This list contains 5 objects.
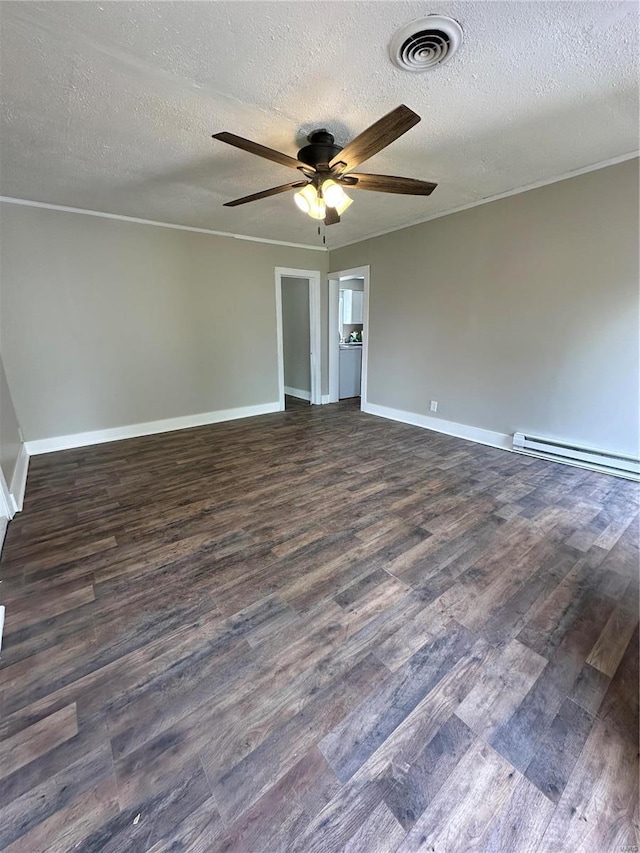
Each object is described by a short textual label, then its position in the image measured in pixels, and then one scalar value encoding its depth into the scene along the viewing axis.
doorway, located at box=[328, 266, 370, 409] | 5.24
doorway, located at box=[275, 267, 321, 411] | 5.44
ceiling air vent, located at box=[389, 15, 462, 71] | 1.45
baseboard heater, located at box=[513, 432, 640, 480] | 2.99
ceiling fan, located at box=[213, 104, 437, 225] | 1.83
